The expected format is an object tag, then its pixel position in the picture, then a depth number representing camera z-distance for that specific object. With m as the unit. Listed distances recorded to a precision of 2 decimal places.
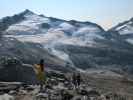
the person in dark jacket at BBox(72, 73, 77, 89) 24.87
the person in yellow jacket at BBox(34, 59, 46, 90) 19.81
